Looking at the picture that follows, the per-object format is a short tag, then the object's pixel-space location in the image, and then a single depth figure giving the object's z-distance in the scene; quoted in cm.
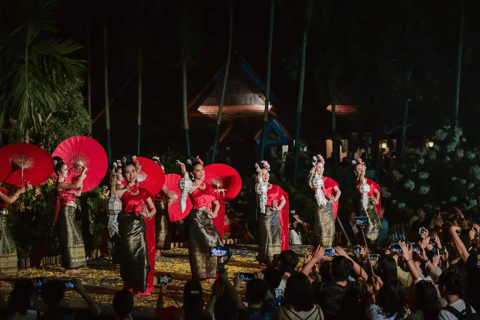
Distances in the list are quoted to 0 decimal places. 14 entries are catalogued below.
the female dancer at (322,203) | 1141
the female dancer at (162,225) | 1234
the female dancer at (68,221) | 1019
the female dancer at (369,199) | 1201
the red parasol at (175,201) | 1092
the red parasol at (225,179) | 1084
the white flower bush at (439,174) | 1559
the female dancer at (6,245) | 927
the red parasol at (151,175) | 874
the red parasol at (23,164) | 963
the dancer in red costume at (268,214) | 1062
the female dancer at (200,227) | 945
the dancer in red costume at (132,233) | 821
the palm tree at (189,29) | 1714
